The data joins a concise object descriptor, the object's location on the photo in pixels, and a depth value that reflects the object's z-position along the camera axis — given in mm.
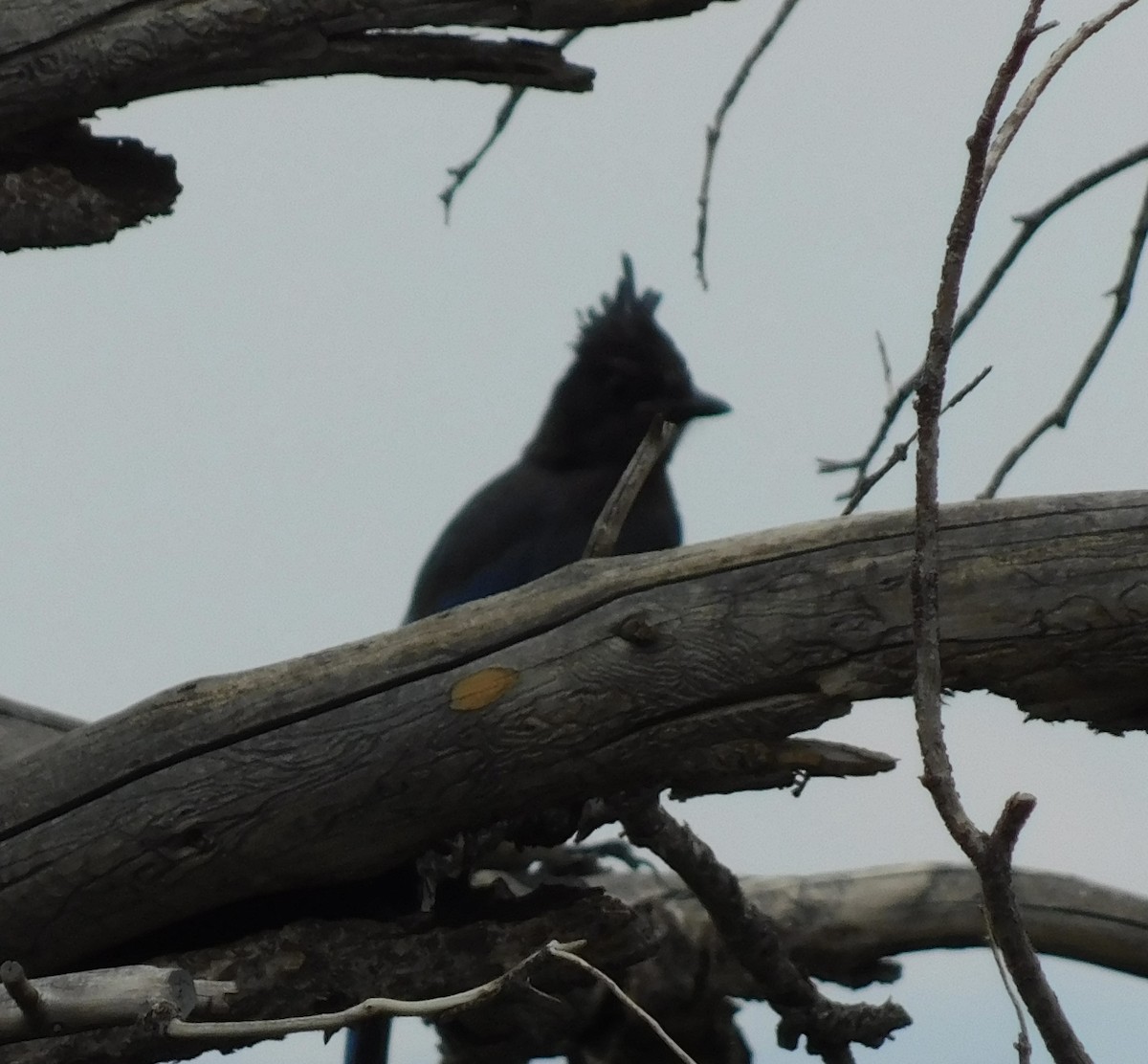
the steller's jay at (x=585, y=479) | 8219
